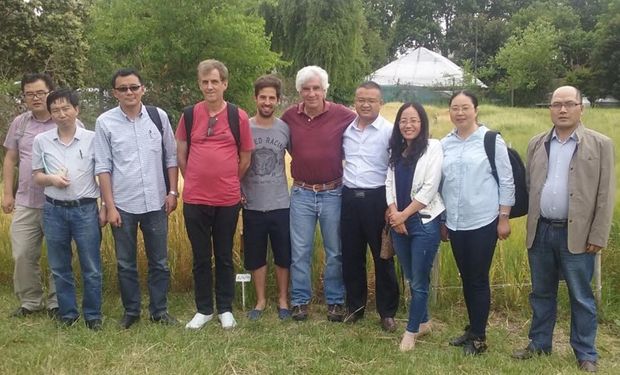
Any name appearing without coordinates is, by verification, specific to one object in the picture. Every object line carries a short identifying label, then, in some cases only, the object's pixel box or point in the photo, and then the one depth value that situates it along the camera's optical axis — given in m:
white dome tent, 44.31
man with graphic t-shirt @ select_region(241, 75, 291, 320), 4.56
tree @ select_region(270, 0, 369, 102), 27.39
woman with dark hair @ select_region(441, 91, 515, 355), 3.86
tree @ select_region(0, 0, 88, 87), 16.22
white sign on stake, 4.89
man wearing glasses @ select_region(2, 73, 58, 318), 4.51
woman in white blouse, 3.99
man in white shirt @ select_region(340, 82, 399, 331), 4.35
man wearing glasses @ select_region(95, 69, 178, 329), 4.26
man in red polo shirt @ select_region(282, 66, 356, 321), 4.47
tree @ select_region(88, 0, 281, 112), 18.62
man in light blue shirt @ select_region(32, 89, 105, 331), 4.23
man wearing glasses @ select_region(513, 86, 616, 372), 3.65
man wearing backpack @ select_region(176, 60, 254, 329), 4.29
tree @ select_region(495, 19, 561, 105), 37.09
